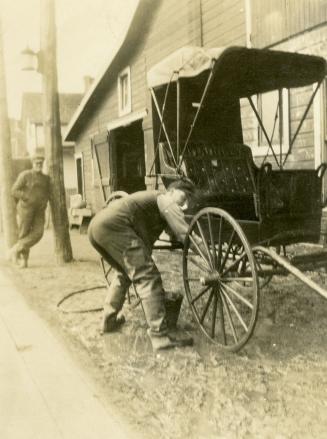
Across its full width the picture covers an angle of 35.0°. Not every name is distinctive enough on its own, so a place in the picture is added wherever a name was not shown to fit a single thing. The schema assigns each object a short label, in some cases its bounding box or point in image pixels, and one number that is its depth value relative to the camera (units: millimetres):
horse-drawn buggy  4203
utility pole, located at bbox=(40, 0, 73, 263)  8719
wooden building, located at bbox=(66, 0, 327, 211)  7410
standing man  8758
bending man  4184
